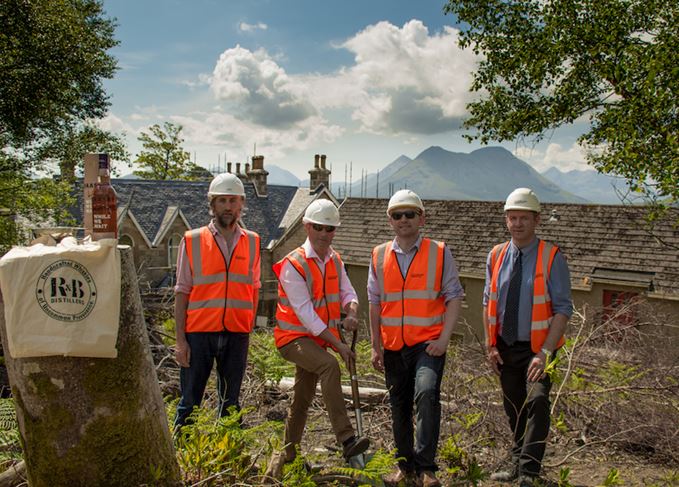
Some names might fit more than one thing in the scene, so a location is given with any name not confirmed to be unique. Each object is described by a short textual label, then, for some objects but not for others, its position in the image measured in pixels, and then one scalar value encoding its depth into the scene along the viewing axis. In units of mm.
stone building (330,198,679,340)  18344
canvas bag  2566
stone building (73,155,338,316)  28656
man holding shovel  3928
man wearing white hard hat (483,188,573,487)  3971
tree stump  2662
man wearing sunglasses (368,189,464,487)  4090
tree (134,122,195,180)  43875
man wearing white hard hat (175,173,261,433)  4348
